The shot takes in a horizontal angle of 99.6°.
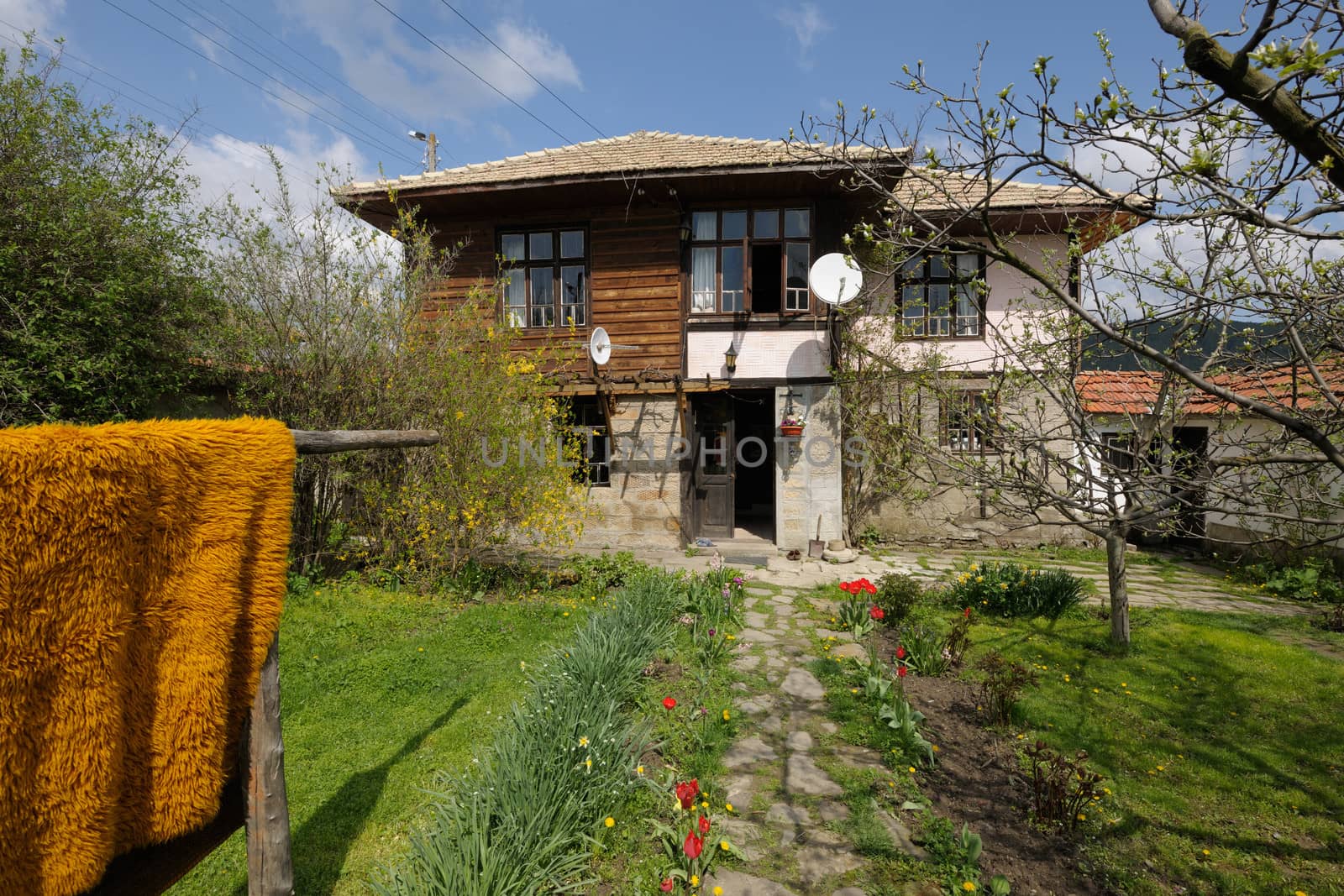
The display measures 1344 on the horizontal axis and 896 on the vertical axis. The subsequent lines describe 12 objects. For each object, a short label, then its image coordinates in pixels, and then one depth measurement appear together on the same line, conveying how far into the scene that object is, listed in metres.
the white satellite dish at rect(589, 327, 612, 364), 8.38
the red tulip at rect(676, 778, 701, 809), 2.24
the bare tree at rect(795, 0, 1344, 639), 1.67
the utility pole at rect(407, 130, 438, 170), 16.23
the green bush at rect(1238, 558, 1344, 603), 7.25
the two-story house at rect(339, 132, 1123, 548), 8.96
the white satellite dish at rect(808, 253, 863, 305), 8.02
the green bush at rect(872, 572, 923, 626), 5.75
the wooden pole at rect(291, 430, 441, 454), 2.16
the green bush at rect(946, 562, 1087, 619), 5.94
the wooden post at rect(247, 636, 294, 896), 1.97
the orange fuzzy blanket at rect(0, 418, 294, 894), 1.34
